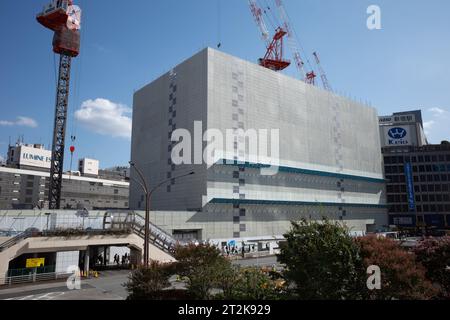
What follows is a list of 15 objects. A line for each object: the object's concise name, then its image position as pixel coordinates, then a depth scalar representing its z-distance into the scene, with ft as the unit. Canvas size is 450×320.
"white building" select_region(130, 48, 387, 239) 208.64
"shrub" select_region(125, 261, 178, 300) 65.58
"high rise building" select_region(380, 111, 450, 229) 355.56
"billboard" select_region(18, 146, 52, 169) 404.77
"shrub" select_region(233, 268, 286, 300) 56.34
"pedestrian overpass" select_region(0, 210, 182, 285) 109.40
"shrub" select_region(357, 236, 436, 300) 49.37
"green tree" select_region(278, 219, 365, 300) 53.06
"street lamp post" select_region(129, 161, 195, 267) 80.89
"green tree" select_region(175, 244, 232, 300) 65.31
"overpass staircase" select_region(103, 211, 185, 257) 134.92
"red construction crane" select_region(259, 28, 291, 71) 330.54
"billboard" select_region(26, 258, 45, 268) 114.93
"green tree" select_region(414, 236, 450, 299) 63.46
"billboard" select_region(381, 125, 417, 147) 381.40
